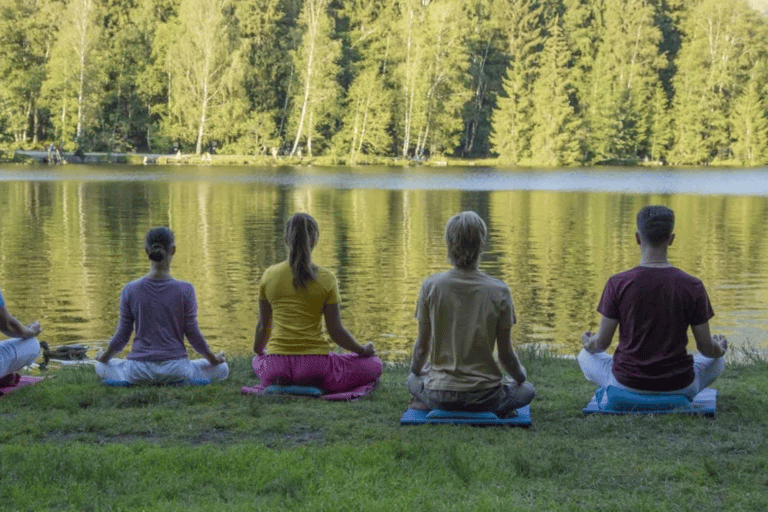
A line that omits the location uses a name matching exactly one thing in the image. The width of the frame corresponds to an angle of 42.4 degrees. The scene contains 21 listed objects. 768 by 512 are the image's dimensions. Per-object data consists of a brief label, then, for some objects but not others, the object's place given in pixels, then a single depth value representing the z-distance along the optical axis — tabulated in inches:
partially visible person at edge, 248.1
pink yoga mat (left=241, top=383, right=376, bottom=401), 245.3
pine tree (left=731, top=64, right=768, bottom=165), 3026.6
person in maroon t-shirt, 217.5
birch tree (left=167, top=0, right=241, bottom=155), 2511.1
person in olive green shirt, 213.2
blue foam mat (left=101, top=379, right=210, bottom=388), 263.9
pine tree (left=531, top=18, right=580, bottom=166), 2945.4
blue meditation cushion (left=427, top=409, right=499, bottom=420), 215.8
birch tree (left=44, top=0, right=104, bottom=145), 2503.7
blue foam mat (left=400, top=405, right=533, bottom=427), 214.7
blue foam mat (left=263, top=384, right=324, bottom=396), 249.9
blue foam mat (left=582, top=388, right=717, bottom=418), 219.8
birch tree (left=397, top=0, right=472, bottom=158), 2802.7
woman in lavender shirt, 261.9
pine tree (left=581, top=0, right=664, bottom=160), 3073.3
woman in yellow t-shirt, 250.2
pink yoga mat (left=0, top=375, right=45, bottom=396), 251.8
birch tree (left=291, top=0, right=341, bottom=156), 2672.2
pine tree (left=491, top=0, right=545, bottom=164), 3024.1
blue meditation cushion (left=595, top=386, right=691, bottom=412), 222.4
